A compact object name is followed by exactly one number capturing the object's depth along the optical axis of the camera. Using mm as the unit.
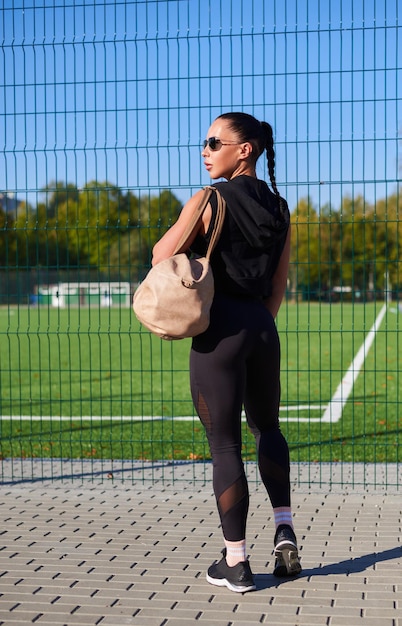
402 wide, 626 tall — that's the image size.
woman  4496
